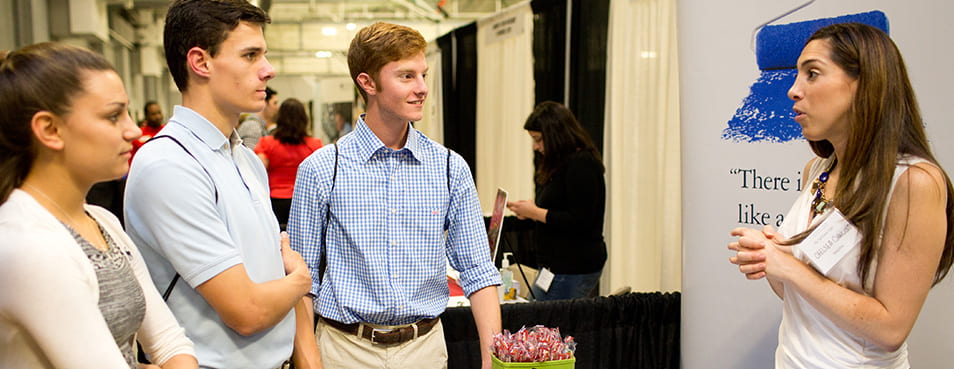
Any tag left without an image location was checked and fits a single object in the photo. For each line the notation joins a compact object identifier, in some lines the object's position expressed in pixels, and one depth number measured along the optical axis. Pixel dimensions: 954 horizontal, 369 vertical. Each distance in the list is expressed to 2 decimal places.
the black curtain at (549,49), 5.13
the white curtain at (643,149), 3.93
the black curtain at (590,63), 4.52
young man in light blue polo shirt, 1.25
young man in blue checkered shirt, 1.70
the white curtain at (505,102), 6.15
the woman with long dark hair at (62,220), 0.94
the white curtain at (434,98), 9.44
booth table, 2.66
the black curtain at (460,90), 7.77
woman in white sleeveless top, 1.38
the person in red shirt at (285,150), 5.22
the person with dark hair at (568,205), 3.39
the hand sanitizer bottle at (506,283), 3.49
